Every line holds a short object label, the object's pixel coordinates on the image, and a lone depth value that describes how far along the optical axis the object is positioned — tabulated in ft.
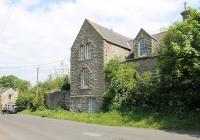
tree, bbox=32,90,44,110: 85.64
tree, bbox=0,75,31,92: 215.15
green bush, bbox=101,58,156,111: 51.66
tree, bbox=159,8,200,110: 38.80
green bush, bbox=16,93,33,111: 97.46
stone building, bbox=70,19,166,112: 61.78
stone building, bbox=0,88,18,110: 158.53
